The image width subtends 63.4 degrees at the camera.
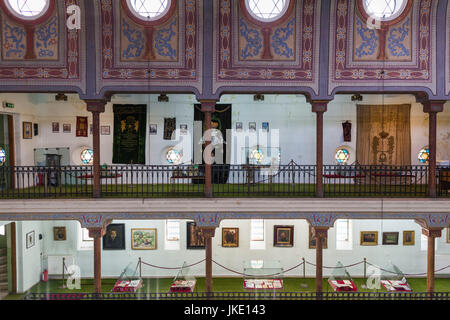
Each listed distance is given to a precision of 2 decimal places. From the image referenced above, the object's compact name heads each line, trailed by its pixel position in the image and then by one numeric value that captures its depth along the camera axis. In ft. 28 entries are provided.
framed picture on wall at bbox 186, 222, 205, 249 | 45.37
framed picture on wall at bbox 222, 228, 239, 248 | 45.32
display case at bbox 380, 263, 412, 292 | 38.11
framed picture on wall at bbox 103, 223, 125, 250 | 45.24
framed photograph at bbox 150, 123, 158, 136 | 45.80
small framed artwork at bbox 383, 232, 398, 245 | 45.47
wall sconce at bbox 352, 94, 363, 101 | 44.29
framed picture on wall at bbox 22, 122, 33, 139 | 41.25
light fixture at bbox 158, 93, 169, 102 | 41.61
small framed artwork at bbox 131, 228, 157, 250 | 45.42
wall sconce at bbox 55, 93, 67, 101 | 39.91
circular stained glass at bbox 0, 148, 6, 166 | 39.73
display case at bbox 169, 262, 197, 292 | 37.63
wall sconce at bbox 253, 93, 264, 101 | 41.34
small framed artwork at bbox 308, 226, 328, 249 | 44.96
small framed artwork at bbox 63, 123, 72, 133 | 44.93
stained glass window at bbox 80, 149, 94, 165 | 45.73
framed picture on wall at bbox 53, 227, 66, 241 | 44.86
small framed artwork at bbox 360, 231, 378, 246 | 45.19
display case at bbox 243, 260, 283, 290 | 38.04
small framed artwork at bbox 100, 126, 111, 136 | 45.21
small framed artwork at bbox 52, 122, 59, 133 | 44.80
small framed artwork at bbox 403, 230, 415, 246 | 45.32
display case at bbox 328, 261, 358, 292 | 37.11
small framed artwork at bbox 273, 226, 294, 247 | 45.29
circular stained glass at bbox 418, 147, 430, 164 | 45.86
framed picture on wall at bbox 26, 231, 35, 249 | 41.77
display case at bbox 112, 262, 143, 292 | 37.70
